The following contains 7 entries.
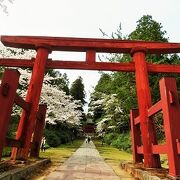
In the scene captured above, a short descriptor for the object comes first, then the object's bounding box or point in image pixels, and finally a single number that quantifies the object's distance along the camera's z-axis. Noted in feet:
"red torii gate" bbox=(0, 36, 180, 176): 17.69
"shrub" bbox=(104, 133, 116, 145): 80.99
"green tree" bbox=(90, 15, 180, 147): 40.56
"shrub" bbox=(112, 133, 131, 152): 51.07
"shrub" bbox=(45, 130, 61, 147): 54.85
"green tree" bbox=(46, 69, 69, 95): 85.60
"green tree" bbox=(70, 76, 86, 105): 145.83
